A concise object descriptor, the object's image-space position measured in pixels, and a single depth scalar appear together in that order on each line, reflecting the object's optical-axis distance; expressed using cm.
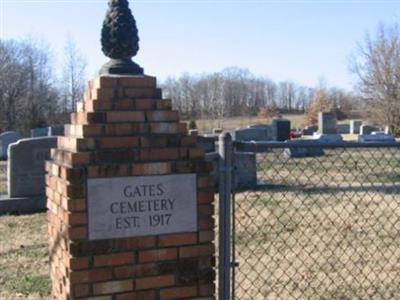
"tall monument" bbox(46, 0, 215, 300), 290
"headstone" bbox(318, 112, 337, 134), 3794
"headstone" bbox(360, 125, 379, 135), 4172
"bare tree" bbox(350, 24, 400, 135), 4288
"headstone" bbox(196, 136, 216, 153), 1094
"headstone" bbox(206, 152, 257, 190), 1194
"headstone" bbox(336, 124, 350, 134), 5019
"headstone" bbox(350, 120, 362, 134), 4700
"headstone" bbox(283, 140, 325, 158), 1916
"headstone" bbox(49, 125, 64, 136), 2331
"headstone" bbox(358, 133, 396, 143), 2514
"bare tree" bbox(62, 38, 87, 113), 5776
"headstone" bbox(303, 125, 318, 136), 4410
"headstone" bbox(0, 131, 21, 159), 2649
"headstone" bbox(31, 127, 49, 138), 3002
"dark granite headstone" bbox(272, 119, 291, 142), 2741
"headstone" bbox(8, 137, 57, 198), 1052
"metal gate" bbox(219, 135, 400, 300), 354
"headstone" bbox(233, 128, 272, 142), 2319
